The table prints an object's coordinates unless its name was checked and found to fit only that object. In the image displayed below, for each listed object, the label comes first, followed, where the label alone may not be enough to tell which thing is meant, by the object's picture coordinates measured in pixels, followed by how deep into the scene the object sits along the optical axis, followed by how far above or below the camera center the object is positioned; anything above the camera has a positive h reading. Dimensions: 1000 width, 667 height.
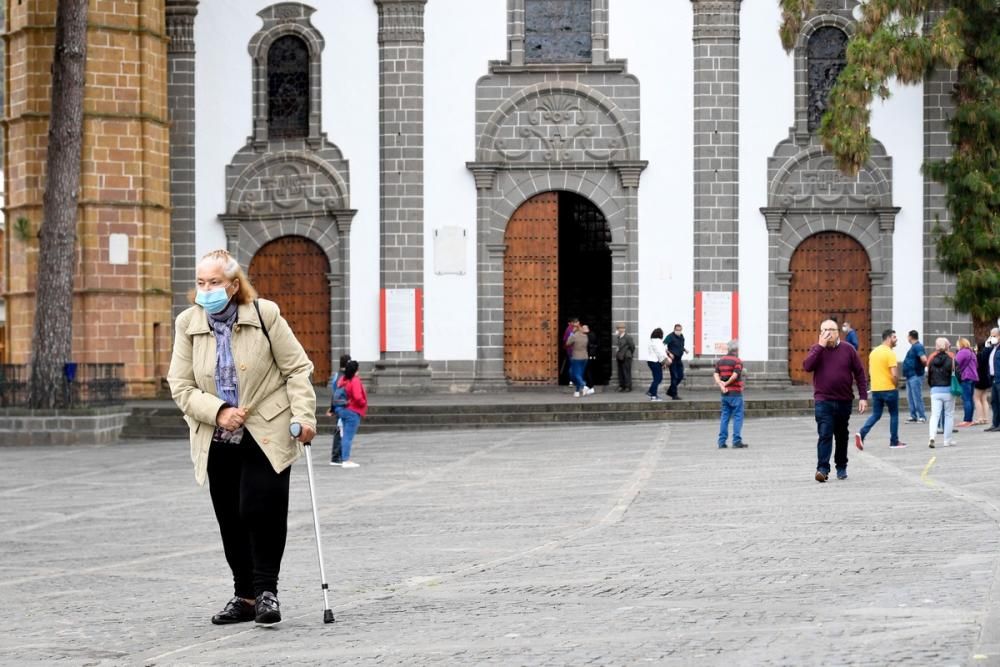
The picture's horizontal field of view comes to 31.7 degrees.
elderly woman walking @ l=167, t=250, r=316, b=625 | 8.22 -0.27
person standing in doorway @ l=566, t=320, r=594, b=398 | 31.84 -0.07
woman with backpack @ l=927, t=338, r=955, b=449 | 21.91 -0.52
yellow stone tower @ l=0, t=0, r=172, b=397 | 31.81 +3.22
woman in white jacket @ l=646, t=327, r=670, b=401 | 30.60 -0.16
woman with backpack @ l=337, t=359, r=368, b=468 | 21.08 -0.70
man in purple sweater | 17.22 -0.33
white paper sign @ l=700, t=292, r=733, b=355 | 33.34 +0.56
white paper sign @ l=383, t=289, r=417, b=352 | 33.53 +0.57
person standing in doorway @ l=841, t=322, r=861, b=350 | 31.40 +0.26
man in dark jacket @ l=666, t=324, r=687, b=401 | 31.16 -0.04
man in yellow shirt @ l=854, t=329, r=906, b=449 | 21.84 -0.44
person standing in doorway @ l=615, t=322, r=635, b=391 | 32.56 -0.02
